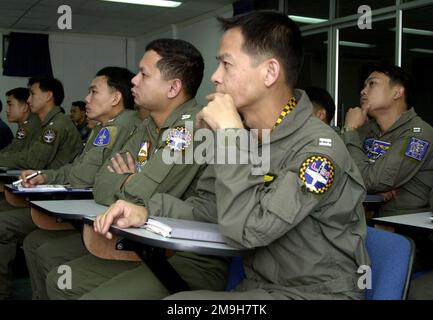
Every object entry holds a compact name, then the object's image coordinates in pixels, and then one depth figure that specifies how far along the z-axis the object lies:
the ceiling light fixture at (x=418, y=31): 5.61
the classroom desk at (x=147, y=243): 1.35
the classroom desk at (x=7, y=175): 3.88
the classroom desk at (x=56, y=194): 2.75
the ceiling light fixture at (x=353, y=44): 6.52
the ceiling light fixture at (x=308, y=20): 6.86
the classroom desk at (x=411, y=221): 2.08
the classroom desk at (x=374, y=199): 2.87
